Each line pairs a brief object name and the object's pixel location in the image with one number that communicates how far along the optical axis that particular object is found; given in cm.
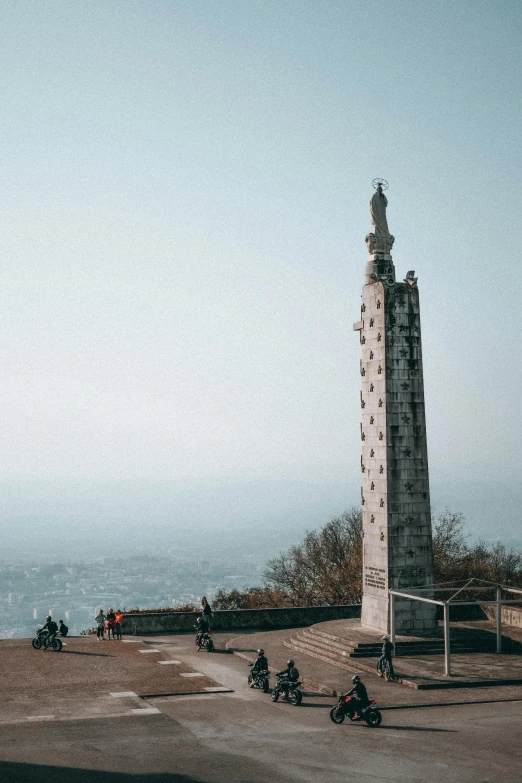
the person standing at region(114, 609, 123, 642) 4394
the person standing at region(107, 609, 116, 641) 4409
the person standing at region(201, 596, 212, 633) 4159
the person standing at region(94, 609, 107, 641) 4378
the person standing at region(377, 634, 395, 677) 3306
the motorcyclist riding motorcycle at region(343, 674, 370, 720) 2772
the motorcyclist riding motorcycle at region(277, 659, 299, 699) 3078
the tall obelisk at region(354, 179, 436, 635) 4016
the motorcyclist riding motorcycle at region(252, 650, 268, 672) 3275
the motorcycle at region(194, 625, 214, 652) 4078
